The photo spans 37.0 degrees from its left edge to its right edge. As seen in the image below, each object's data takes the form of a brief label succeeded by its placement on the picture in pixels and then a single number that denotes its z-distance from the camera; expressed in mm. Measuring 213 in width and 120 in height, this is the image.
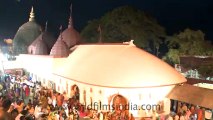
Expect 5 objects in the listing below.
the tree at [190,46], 38344
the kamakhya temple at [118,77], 18562
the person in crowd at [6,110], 10266
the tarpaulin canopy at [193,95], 17003
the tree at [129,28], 44812
